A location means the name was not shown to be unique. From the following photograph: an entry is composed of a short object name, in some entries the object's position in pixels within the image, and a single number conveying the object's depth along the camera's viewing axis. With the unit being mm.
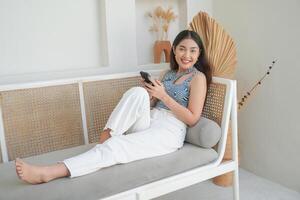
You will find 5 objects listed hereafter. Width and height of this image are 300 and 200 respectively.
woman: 1494
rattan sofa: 1463
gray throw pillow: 1760
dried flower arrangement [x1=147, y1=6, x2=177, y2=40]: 2648
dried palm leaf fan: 2180
